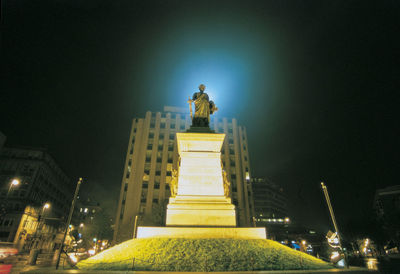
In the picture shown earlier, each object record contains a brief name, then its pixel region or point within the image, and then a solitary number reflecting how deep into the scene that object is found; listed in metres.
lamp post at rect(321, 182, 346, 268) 12.02
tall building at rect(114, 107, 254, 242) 53.25
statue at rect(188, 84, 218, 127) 14.89
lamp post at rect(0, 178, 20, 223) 22.72
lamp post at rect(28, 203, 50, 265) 15.99
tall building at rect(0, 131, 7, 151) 49.44
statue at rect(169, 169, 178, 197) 12.48
